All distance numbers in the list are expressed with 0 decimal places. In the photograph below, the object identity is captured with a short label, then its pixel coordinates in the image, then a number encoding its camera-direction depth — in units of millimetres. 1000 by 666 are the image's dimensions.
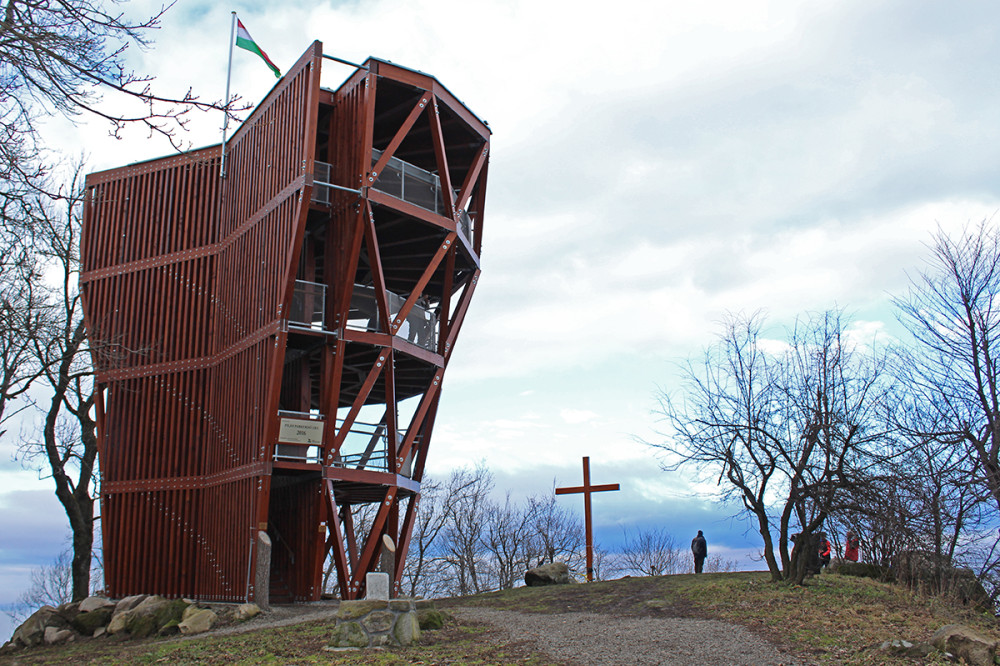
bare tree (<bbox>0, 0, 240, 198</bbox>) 7059
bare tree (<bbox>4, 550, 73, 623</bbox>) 52300
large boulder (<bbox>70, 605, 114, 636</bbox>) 17969
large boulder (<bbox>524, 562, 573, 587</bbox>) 22656
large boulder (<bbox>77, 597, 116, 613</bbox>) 18719
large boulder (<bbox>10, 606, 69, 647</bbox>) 17625
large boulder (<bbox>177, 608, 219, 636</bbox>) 16109
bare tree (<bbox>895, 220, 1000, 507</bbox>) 17438
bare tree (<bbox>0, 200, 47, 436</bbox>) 8641
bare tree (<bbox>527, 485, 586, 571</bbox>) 42031
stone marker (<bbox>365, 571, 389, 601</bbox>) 13117
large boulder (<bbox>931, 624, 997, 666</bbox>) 10805
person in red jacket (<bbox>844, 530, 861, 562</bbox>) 22100
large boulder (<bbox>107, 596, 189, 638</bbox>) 16984
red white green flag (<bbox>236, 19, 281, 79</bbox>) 24000
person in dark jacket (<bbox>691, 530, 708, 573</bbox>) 24609
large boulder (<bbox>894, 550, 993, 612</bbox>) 15844
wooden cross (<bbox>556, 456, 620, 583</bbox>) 24453
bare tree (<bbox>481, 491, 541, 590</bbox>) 41844
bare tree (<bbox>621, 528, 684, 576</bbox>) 47250
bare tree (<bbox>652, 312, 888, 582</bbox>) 16906
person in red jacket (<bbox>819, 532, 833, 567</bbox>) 21603
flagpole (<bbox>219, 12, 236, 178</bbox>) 24359
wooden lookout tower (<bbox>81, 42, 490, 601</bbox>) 20188
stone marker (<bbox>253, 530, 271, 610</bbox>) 18203
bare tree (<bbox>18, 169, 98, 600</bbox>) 23859
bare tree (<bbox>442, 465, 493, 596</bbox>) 42906
